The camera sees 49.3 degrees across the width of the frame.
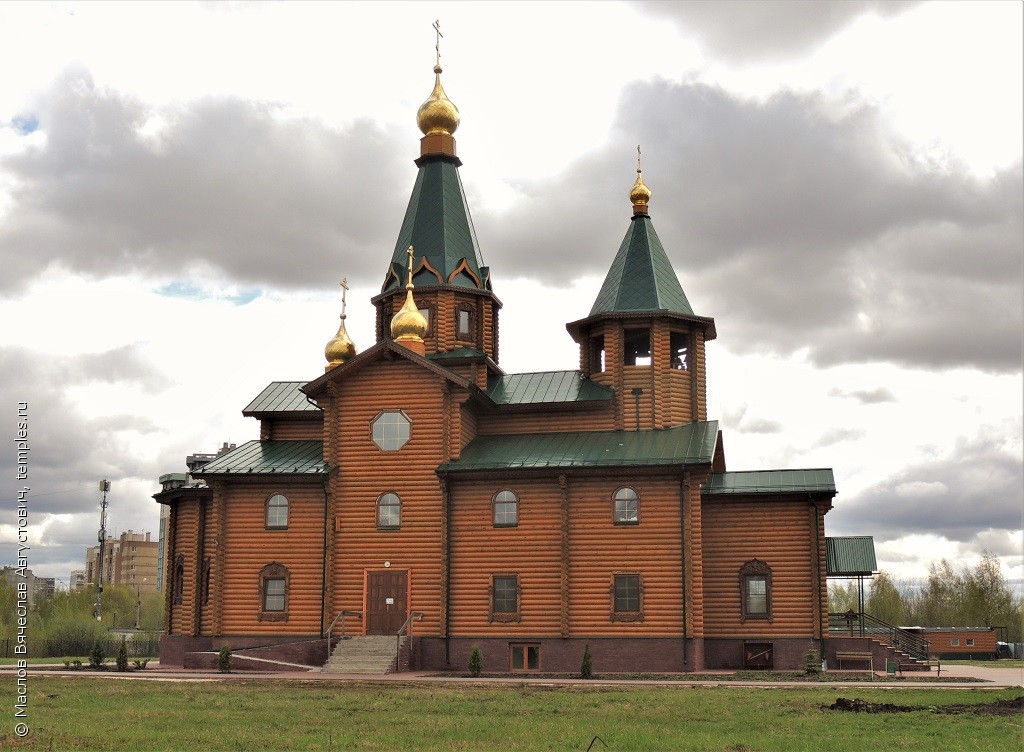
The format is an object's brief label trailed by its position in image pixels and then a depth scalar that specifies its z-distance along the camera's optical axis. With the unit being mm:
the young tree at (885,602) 71000
